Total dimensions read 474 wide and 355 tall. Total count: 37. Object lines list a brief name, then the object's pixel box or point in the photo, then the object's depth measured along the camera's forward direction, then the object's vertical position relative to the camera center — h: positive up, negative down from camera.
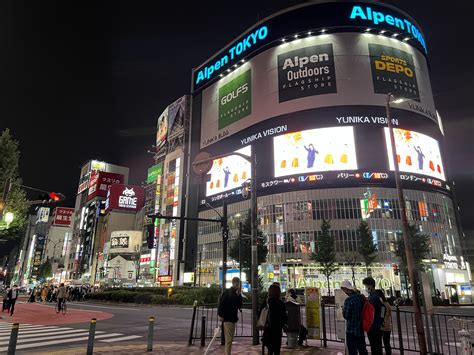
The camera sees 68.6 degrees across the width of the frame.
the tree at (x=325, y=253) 48.38 +4.10
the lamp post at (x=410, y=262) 9.97 +0.77
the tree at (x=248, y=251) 48.28 +4.36
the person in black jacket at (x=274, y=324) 7.80 -0.88
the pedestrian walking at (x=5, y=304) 24.66 -1.48
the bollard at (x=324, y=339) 11.31 -1.73
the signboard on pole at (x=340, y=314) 9.84 -0.87
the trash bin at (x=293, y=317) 10.53 -0.98
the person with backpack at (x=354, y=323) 7.04 -0.76
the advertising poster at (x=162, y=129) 106.38 +46.49
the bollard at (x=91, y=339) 8.97 -1.42
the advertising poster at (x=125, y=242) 109.62 +12.55
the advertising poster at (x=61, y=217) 151.75 +27.74
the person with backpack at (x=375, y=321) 7.92 -0.83
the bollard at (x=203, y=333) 11.52 -1.59
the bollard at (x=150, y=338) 10.57 -1.62
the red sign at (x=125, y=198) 117.12 +27.98
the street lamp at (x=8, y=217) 18.29 +3.34
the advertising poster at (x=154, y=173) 104.75 +32.11
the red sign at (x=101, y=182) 134.75 +38.67
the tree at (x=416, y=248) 44.59 +4.45
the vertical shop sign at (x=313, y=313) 11.48 -0.95
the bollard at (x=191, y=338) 11.74 -1.80
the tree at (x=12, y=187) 20.70 +5.77
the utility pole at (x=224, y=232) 15.38 +2.27
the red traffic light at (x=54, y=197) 16.67 +3.97
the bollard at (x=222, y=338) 11.79 -1.78
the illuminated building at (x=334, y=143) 60.44 +25.86
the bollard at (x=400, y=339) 9.33 -1.46
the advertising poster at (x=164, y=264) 88.12 +4.65
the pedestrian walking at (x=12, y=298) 23.55 -1.02
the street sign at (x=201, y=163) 13.74 +4.56
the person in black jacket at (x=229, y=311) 8.91 -0.69
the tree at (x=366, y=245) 49.06 +5.32
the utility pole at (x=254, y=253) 11.72 +1.03
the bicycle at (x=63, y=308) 25.01 -1.78
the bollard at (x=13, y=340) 7.71 -1.25
